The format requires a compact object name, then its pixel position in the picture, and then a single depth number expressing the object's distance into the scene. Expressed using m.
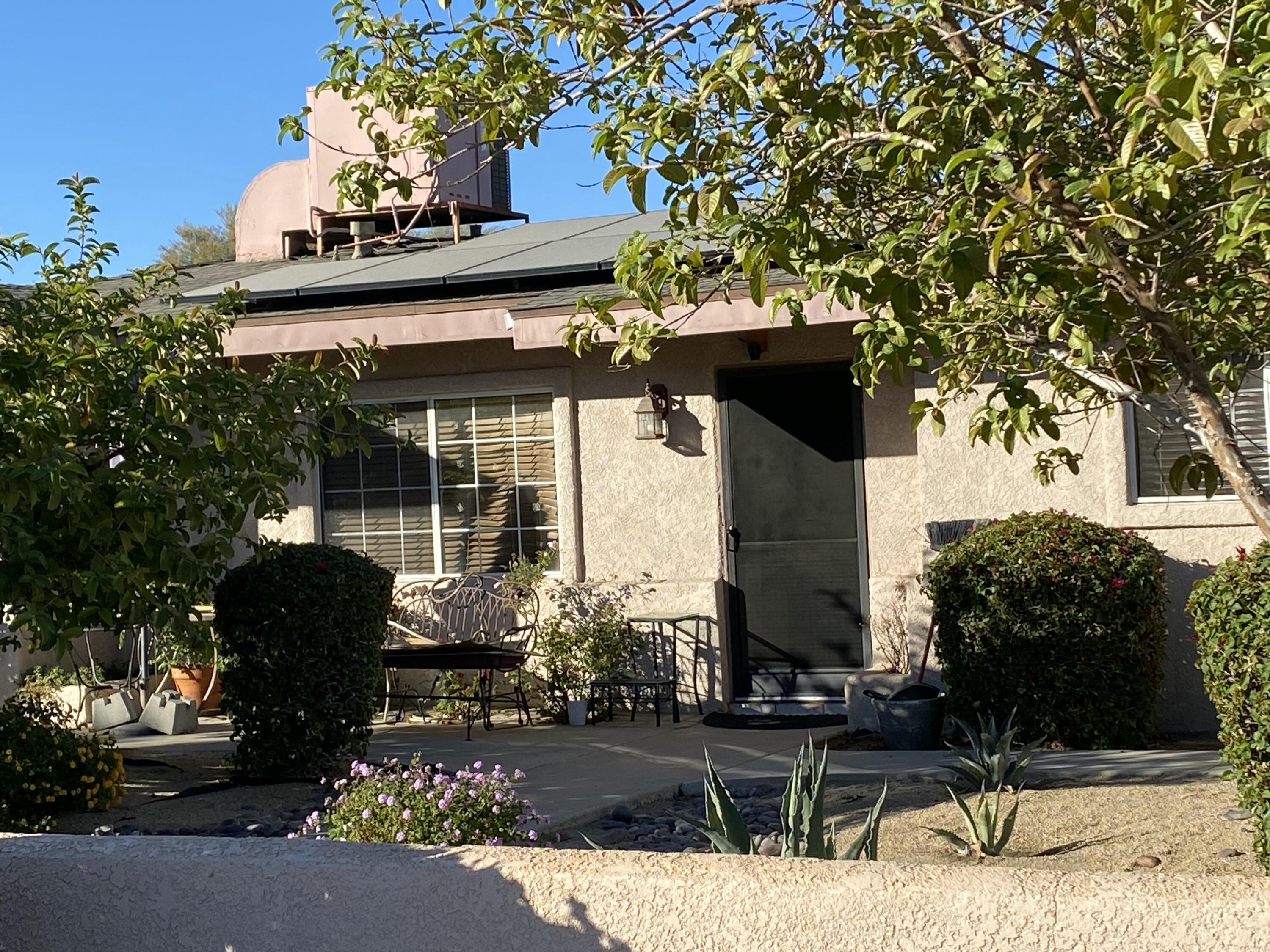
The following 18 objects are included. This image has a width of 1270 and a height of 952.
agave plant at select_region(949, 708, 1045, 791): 6.22
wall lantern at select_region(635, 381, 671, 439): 10.44
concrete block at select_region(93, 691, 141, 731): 10.80
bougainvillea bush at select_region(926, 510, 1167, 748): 7.95
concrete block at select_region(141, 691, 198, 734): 10.54
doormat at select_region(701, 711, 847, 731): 9.73
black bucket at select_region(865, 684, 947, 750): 8.36
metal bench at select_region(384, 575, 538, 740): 10.37
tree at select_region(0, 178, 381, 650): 5.54
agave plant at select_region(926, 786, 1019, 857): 5.40
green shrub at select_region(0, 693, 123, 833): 6.77
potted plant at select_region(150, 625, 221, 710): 11.05
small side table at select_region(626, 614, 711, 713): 10.24
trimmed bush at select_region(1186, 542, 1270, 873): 4.78
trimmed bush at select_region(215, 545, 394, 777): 7.71
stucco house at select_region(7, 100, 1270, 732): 9.55
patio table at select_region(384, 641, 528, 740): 9.60
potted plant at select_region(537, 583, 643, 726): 10.29
